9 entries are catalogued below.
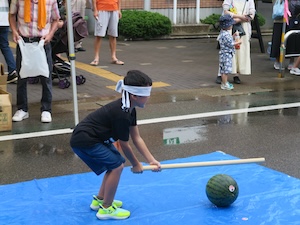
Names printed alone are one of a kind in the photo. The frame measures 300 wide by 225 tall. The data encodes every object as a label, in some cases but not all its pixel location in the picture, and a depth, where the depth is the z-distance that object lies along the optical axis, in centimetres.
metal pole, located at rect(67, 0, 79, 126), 641
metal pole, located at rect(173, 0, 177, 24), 1698
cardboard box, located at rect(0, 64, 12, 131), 667
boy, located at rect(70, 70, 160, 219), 407
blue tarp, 433
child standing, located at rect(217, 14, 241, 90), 923
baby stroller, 880
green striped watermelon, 441
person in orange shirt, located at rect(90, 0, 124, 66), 1097
